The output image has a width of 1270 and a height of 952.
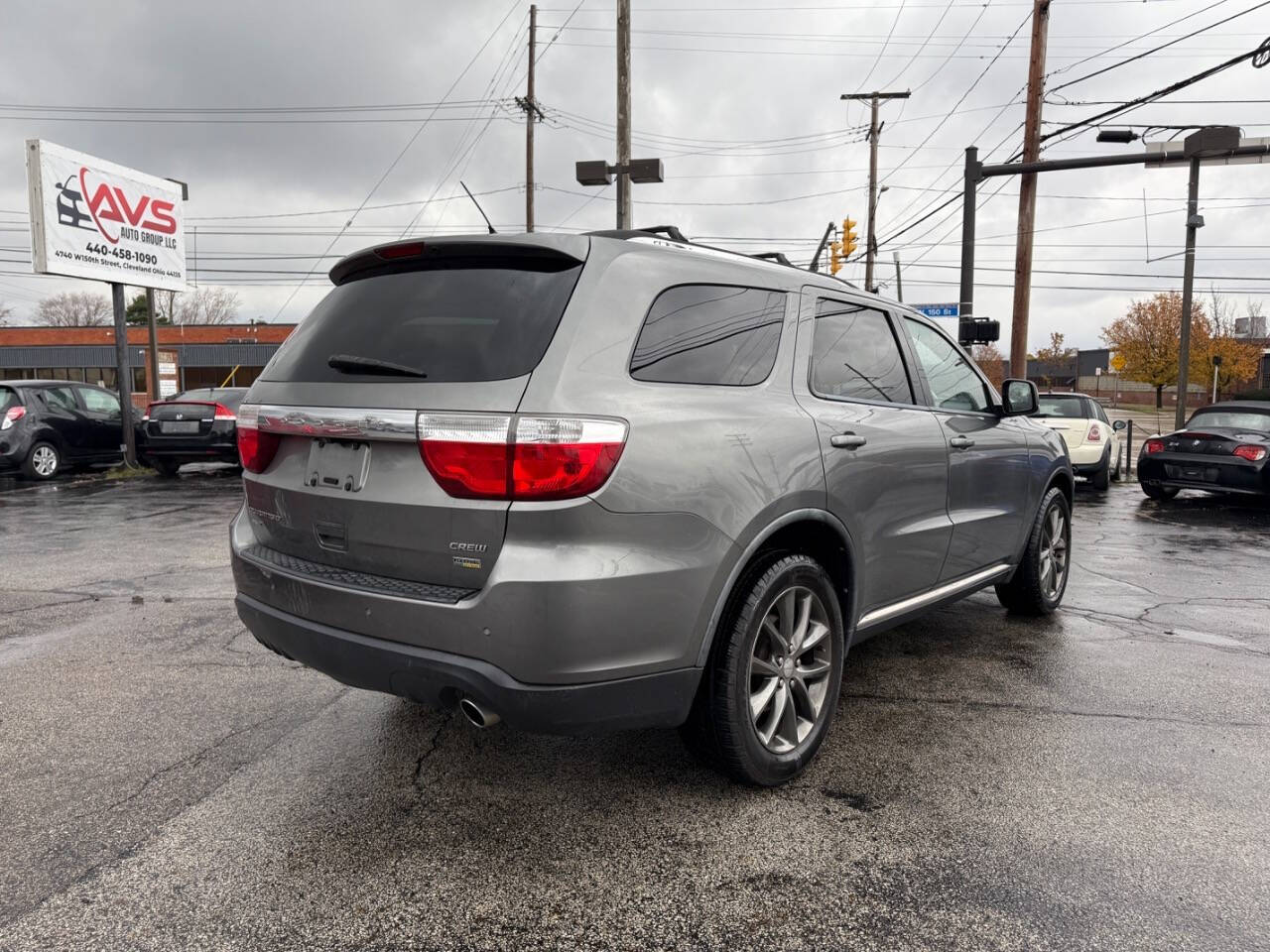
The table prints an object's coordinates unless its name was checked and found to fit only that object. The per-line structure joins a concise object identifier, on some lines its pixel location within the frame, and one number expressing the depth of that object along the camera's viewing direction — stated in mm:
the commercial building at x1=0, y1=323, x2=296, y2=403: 52969
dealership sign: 14320
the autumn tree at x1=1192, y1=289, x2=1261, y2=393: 51312
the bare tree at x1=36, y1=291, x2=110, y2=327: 79500
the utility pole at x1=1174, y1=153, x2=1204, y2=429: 20719
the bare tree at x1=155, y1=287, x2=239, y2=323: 78438
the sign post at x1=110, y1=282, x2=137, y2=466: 14859
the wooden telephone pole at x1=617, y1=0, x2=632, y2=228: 17516
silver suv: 2381
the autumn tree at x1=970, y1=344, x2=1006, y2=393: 76438
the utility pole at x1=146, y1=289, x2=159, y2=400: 19859
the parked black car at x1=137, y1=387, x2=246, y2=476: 13805
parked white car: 13102
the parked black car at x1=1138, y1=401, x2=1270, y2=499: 11062
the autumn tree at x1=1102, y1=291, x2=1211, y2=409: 53969
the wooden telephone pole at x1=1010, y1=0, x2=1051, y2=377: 16312
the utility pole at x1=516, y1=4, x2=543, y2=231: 26766
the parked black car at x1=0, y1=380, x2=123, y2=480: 12898
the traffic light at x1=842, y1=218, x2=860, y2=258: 21027
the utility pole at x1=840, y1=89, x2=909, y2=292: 32094
